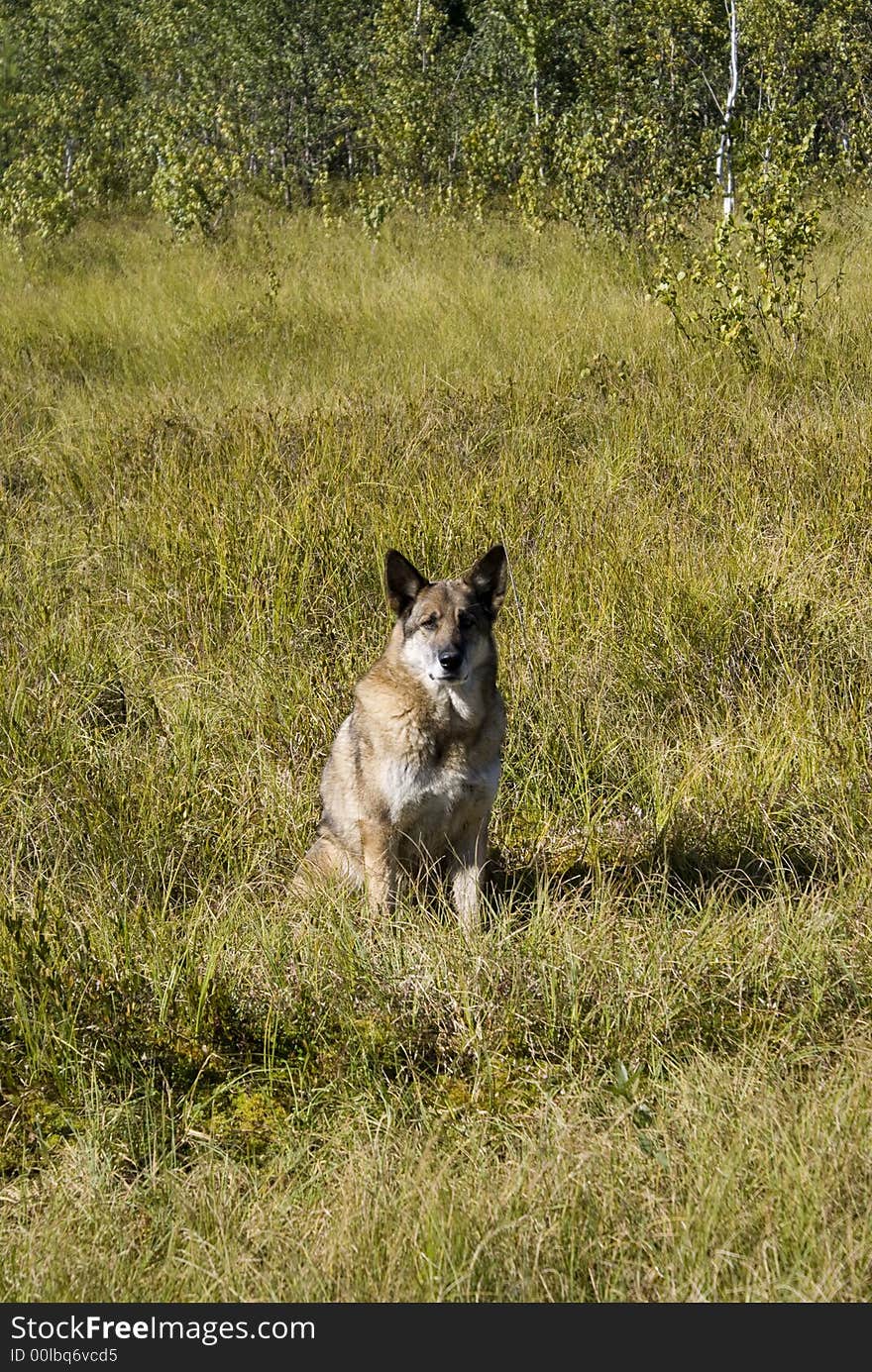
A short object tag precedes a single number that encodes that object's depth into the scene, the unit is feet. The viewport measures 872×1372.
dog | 26.40
